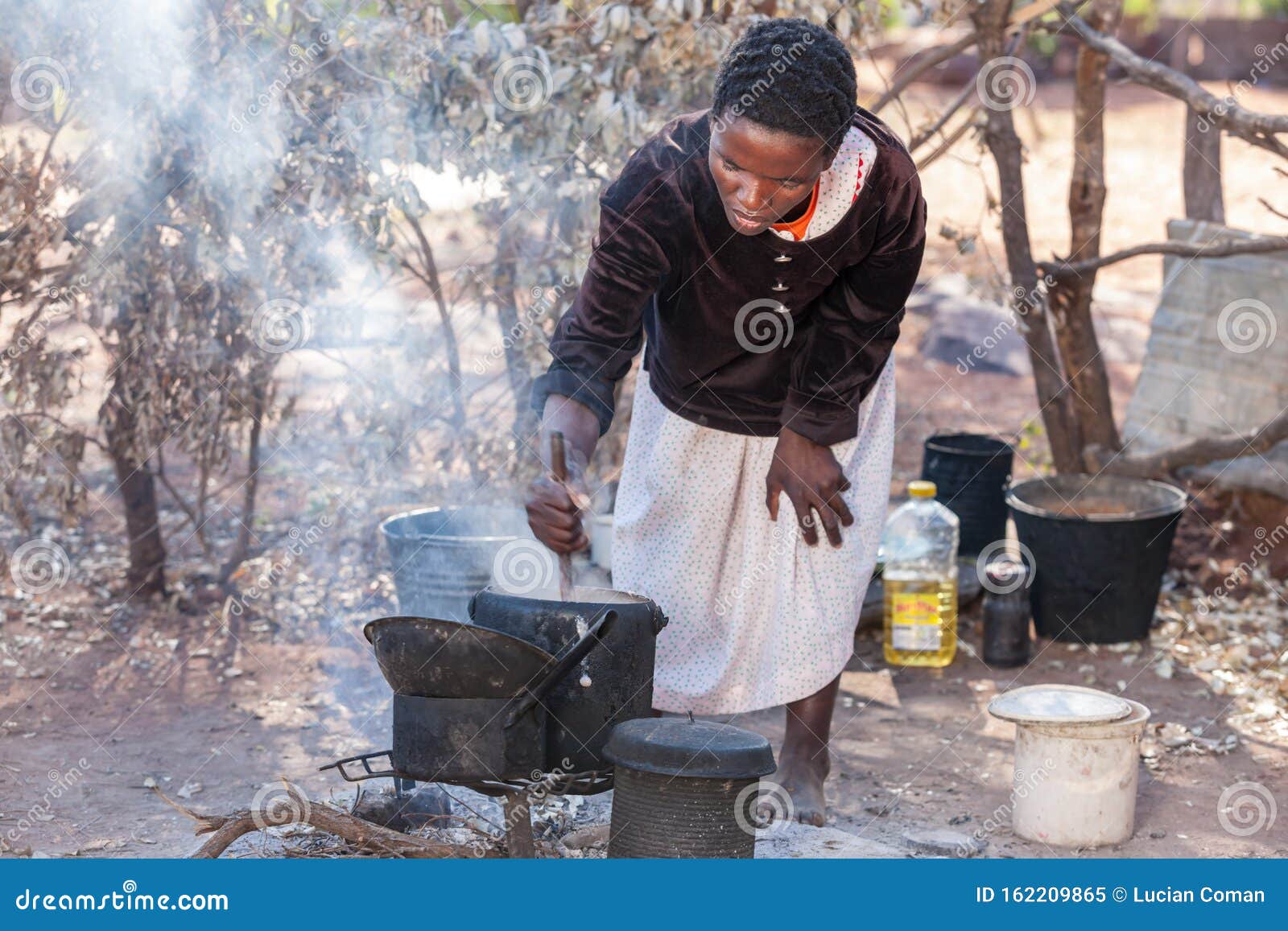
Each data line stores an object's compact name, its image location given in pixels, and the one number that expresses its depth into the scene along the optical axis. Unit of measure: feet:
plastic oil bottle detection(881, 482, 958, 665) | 16.57
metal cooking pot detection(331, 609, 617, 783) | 9.25
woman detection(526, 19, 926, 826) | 9.57
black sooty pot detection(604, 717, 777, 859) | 9.12
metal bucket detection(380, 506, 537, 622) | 15.05
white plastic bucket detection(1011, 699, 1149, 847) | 11.77
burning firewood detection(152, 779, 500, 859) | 10.03
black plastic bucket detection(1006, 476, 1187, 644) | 16.72
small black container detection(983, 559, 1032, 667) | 16.81
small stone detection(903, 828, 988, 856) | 11.73
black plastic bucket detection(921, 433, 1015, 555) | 18.48
